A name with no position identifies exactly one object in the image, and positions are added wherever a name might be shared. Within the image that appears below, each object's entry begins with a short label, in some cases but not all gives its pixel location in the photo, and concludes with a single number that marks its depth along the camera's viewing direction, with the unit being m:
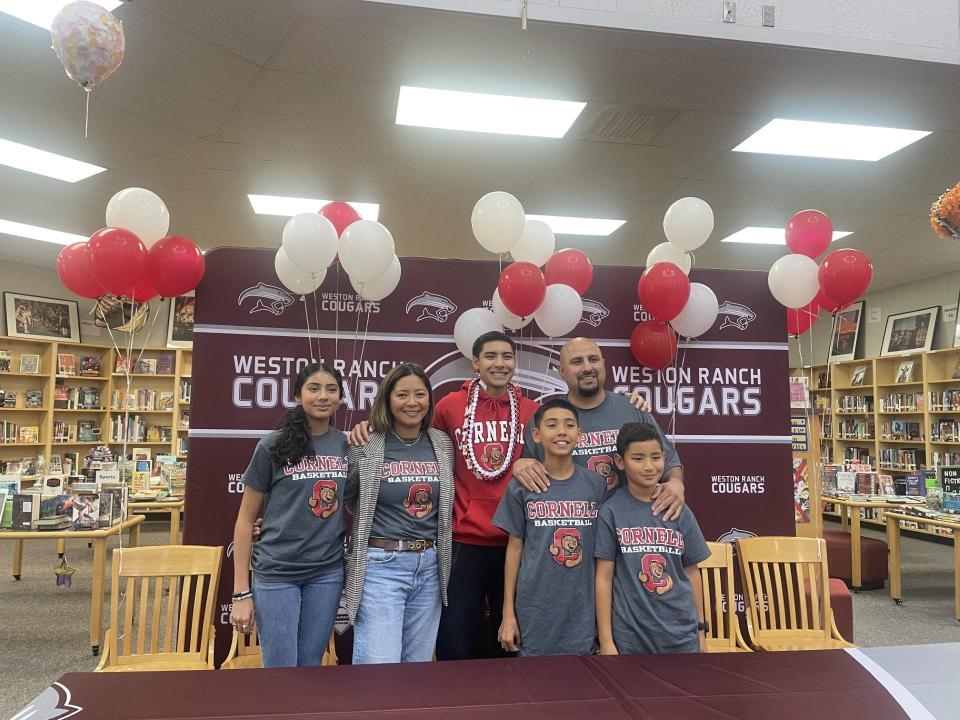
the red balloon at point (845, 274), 3.11
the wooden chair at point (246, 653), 2.77
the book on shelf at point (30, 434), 8.18
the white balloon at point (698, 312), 3.27
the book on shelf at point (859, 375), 9.52
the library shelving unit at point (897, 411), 8.11
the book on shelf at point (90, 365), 8.74
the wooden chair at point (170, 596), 2.59
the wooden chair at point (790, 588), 3.00
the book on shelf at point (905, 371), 8.66
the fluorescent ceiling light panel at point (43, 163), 4.95
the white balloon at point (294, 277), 3.05
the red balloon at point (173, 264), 2.93
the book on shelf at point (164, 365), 8.95
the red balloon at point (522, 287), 2.90
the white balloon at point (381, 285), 3.12
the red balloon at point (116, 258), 2.75
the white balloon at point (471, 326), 3.10
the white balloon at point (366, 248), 2.83
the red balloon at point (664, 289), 3.12
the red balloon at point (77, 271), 2.94
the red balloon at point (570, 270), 3.28
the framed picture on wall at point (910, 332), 8.64
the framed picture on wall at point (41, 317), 8.20
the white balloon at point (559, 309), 3.11
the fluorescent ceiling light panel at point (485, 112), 4.17
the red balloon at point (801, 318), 3.72
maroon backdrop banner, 3.20
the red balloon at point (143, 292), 3.06
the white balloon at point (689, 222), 3.29
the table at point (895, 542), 4.93
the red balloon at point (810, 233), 3.38
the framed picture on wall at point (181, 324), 9.09
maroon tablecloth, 1.36
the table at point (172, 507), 5.31
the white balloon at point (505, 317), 3.16
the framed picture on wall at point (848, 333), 10.05
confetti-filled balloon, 1.97
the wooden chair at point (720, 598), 2.92
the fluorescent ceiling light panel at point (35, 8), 3.26
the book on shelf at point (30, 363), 8.15
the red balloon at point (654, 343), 3.36
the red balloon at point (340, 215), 3.26
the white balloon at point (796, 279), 3.31
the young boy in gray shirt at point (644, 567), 2.02
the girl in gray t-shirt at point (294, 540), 2.25
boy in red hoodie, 2.49
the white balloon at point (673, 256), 3.48
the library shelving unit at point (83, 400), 8.17
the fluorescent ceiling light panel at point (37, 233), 6.82
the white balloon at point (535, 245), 3.34
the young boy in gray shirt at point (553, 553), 2.12
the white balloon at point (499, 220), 3.03
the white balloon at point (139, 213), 2.97
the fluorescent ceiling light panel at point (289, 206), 5.90
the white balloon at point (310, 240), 2.76
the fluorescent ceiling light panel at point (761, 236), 6.84
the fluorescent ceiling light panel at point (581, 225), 6.46
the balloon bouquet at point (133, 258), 2.77
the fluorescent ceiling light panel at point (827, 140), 4.55
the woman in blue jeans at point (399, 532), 2.27
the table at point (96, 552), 3.77
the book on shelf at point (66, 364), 8.46
